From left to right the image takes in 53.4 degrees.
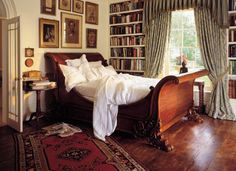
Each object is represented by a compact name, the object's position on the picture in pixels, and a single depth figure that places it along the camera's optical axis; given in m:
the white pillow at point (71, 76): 4.12
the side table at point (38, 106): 4.01
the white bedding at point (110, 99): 3.35
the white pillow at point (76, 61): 4.57
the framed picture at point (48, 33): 4.48
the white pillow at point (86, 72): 4.34
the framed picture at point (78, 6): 5.14
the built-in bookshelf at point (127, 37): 5.54
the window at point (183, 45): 5.04
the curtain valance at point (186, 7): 4.35
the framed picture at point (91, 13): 5.45
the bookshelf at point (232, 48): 4.36
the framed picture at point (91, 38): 5.54
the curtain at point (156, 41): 5.09
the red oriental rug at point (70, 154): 2.54
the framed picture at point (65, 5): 4.84
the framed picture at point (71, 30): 4.94
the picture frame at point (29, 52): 4.27
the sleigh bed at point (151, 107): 3.12
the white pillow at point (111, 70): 4.87
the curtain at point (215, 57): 4.48
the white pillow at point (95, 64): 4.89
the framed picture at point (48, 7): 4.50
